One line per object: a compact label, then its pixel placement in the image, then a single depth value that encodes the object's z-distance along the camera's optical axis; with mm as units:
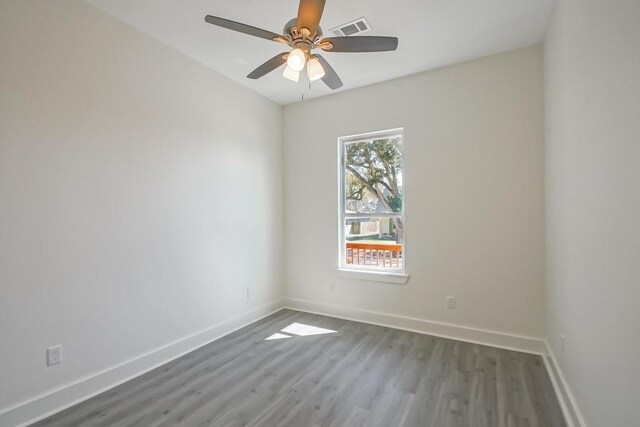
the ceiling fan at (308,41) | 1633
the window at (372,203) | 3375
